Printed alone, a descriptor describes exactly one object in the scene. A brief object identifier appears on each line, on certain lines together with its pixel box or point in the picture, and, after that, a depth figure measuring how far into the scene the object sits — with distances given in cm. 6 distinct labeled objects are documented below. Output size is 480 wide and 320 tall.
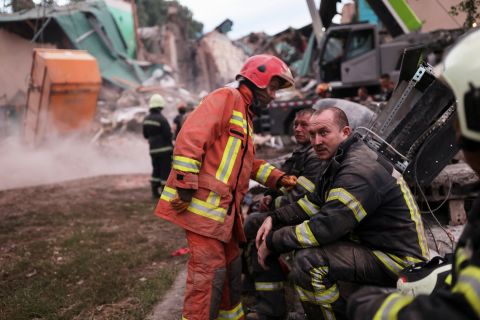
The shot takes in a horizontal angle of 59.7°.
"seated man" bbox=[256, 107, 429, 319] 216
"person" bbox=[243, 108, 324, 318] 295
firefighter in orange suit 258
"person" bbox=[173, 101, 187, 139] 885
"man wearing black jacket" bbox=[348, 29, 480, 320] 103
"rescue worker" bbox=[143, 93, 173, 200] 712
